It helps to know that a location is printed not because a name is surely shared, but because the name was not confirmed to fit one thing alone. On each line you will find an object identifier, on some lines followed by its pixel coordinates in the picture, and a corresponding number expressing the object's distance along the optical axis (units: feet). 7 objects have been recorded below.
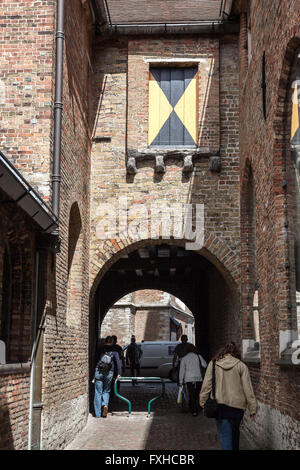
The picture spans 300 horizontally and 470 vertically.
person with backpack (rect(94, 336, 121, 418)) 39.88
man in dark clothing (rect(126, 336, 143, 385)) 70.69
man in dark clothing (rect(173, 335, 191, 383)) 47.09
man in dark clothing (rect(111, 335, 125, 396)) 44.01
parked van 79.97
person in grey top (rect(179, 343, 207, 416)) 41.55
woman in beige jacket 21.70
